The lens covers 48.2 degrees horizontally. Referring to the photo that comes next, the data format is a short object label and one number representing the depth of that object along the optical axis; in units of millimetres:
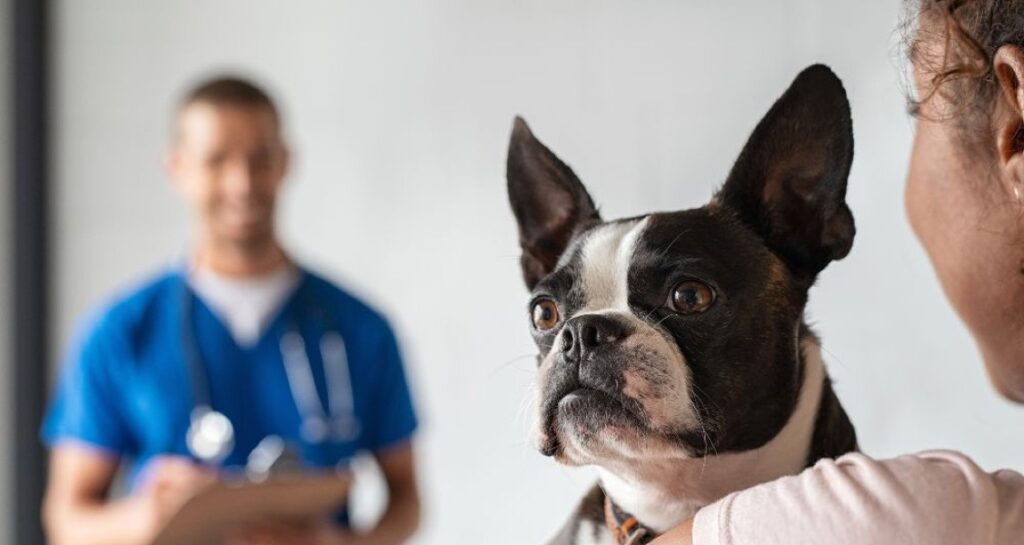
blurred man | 1638
